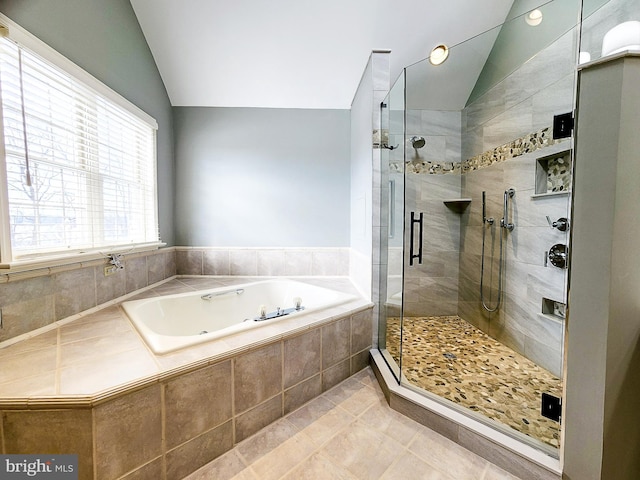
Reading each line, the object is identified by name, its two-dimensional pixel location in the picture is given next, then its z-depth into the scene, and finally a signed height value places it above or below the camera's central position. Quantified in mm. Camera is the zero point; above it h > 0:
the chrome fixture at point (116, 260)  1751 -244
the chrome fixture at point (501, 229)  2100 -20
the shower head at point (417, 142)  2590 +930
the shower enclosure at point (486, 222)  1569 +48
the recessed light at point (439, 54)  2162 +1589
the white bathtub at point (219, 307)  1491 -658
